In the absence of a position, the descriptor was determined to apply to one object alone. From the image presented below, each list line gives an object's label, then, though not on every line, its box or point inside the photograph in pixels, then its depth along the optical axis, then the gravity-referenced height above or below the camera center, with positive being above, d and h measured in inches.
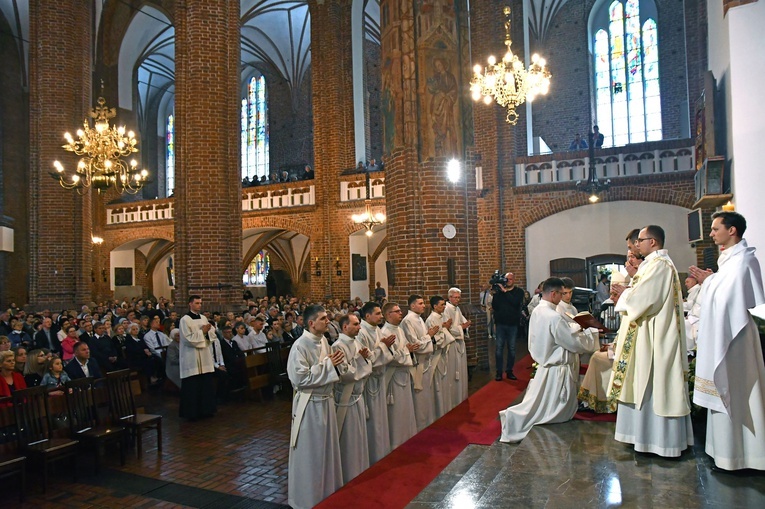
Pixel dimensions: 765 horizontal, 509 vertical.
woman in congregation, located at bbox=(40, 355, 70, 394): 242.5 -41.1
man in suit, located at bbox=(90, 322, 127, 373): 334.6 -45.0
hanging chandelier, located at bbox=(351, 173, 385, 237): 639.8 +61.0
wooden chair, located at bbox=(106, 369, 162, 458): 240.2 -58.1
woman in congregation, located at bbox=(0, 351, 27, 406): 225.6 -40.0
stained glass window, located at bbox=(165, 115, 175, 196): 1267.2 +271.0
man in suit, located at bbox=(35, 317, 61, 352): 392.5 -42.0
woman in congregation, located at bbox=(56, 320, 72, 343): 364.9 -35.3
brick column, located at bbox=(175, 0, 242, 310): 422.3 +93.7
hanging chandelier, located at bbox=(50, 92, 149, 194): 450.0 +99.9
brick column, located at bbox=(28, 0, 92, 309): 551.8 +139.1
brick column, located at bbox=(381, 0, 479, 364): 374.0 +83.2
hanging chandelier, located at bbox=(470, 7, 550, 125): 431.2 +143.8
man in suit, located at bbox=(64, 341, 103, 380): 261.6 -40.2
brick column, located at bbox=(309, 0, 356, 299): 737.6 +188.3
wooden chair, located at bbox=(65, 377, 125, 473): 222.4 -58.7
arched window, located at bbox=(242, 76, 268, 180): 1178.0 +304.6
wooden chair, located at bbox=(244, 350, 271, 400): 335.6 -61.4
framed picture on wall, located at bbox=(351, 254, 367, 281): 740.0 +4.2
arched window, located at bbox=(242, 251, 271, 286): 1128.2 +5.6
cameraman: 364.2 -32.6
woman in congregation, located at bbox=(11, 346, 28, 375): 254.2 -35.5
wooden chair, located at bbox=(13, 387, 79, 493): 204.1 -58.0
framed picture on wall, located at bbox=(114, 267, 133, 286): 1005.2 +0.2
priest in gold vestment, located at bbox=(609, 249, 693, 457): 152.8 -28.5
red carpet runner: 181.5 -73.0
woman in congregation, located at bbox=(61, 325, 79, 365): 317.7 -38.5
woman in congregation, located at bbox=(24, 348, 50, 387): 261.6 -41.3
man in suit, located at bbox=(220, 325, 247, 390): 354.9 -56.6
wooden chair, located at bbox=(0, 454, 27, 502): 189.5 -64.0
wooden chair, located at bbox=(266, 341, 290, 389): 348.2 -57.9
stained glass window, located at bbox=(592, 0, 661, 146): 829.2 +283.6
